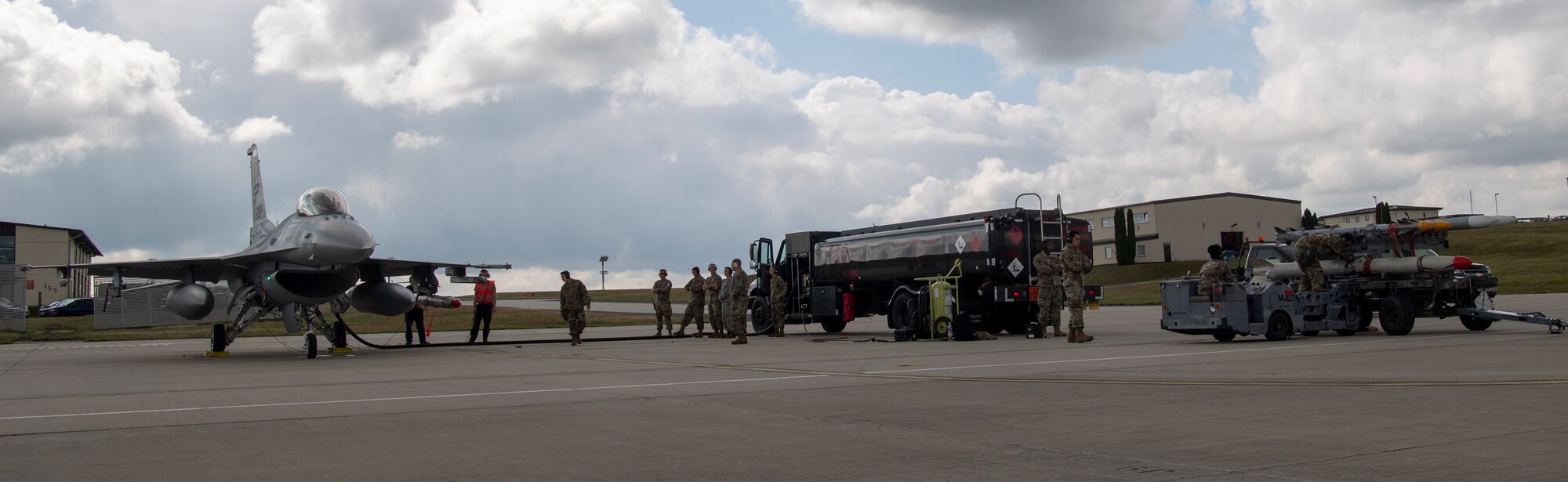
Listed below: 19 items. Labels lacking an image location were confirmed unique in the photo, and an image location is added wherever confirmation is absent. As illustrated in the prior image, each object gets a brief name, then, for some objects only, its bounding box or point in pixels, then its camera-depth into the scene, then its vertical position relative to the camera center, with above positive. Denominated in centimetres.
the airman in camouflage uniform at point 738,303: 2059 +8
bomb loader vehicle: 1622 -10
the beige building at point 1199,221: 7969 +530
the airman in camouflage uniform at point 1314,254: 1694 +56
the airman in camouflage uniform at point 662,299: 2448 +22
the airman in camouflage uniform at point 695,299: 2375 +19
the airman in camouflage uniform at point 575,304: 2134 +14
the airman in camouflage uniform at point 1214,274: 1619 +27
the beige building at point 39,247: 7706 +586
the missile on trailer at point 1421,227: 1636 +91
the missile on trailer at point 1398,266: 1627 +33
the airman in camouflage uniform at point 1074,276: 1705 +34
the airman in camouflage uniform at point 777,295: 2356 +22
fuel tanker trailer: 2039 +64
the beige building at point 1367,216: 9138 +644
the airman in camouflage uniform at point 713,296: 2319 +25
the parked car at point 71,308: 5903 +102
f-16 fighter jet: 1789 +88
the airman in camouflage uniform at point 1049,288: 1872 +17
